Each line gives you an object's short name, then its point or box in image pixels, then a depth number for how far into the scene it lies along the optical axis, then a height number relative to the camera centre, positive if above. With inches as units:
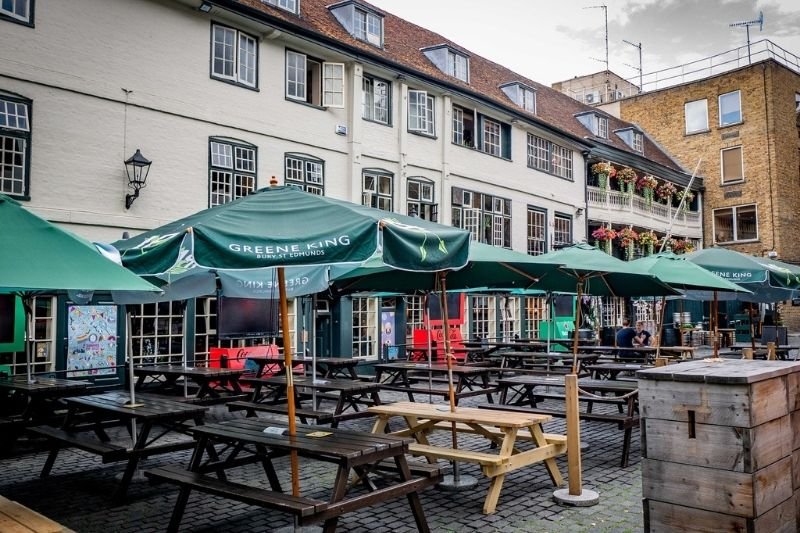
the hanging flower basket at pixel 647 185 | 1163.8 +207.1
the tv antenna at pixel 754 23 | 1357.0 +569.2
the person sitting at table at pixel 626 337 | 620.1 -30.9
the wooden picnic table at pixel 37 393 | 326.0 -41.4
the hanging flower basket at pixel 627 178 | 1107.3 +209.3
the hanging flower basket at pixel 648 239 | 1119.6 +107.4
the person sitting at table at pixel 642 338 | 660.7 -34.4
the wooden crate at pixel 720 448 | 146.5 -33.4
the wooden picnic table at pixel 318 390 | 338.0 -46.9
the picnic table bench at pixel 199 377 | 387.5 -41.3
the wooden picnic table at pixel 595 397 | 295.0 -46.4
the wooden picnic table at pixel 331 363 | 424.1 -36.4
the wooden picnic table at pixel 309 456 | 170.2 -48.4
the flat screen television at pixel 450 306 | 762.8 -0.3
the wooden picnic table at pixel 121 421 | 247.1 -47.8
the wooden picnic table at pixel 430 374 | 396.4 -44.1
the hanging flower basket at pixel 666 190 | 1213.1 +204.9
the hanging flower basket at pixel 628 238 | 1064.8 +105.2
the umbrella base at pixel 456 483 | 254.2 -68.3
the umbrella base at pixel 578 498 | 232.5 -68.2
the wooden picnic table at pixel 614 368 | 410.3 -40.1
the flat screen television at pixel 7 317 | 424.8 -3.5
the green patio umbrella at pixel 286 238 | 184.5 +20.1
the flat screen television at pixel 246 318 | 547.2 -7.8
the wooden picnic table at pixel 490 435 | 228.2 -50.1
